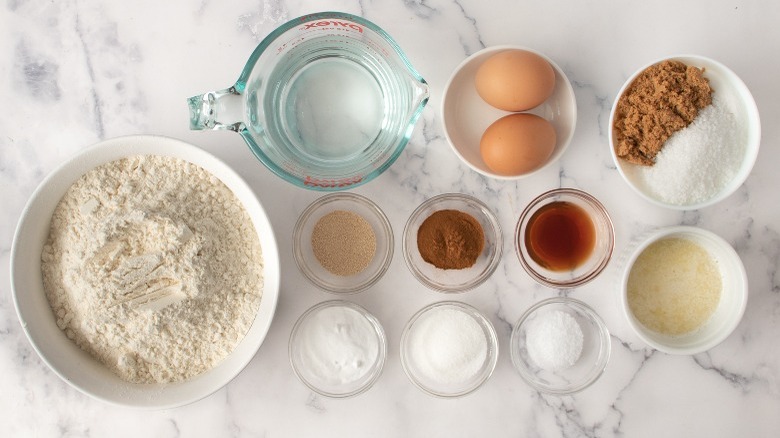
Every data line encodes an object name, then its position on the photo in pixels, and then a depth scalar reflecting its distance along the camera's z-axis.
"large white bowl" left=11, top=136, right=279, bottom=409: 0.63
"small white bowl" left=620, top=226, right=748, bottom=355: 0.66
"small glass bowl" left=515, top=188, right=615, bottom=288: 0.68
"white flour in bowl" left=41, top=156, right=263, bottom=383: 0.62
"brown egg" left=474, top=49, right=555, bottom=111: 0.63
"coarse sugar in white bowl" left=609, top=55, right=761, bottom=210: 0.64
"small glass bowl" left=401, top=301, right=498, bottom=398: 0.68
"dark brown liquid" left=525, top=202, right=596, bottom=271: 0.70
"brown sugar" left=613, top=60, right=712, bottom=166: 0.64
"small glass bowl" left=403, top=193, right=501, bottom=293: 0.69
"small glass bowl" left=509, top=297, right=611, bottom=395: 0.69
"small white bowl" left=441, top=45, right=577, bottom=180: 0.67
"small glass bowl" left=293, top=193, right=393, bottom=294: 0.69
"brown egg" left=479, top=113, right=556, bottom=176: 0.64
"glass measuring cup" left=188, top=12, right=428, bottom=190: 0.64
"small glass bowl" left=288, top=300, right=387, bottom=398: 0.68
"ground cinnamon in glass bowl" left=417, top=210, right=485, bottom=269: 0.67
